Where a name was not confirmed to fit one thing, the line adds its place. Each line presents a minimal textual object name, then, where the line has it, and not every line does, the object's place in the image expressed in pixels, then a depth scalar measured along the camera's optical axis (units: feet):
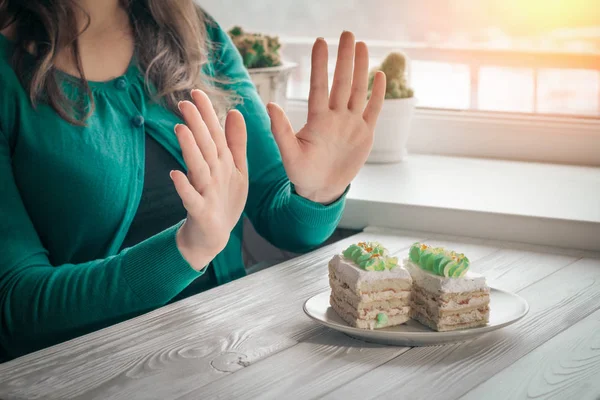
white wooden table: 3.05
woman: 3.93
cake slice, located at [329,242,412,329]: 3.46
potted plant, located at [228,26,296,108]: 6.70
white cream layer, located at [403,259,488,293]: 3.43
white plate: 3.40
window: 6.66
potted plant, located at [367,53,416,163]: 6.59
